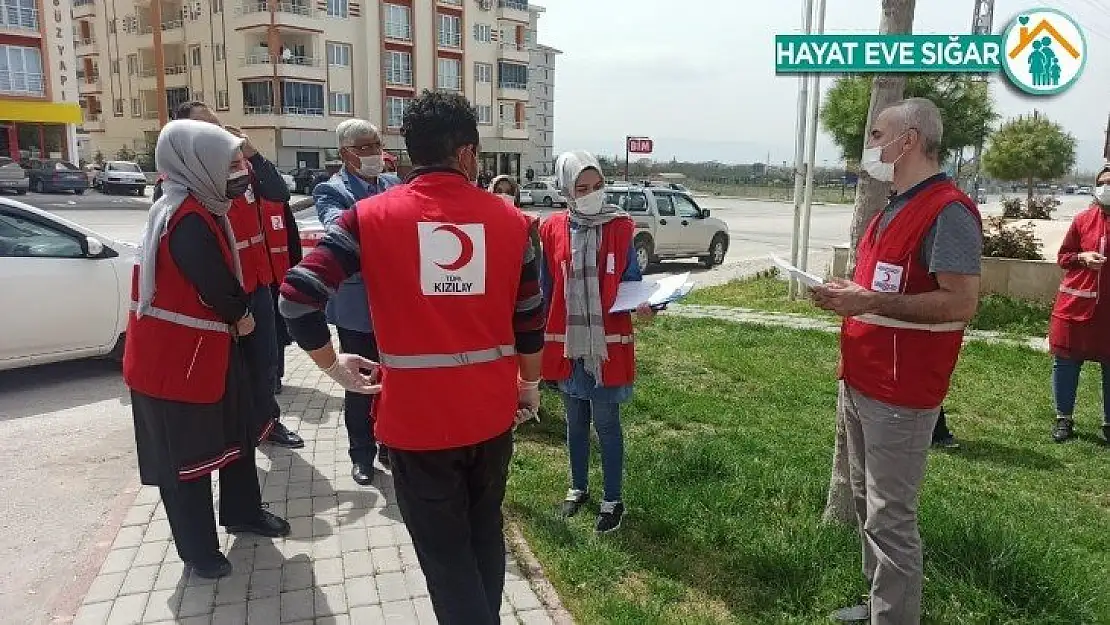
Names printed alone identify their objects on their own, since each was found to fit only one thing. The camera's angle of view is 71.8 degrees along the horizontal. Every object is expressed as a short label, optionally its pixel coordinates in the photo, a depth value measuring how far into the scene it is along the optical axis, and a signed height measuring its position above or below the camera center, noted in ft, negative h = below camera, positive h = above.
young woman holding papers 12.44 -2.18
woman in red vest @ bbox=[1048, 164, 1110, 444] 17.63 -2.99
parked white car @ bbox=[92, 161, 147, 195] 112.78 -0.84
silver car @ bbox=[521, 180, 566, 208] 125.80 -3.11
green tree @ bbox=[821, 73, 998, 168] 47.80 +4.70
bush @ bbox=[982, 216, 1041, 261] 33.24 -2.71
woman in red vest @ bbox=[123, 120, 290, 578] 10.23 -2.11
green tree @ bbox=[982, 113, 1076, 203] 90.33 +3.60
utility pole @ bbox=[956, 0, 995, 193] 75.61 +16.49
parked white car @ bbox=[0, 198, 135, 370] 19.94 -3.11
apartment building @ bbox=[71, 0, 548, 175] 151.02 +23.50
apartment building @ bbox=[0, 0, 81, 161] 122.83 +14.51
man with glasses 13.70 -2.00
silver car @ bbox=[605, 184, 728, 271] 52.95 -3.31
